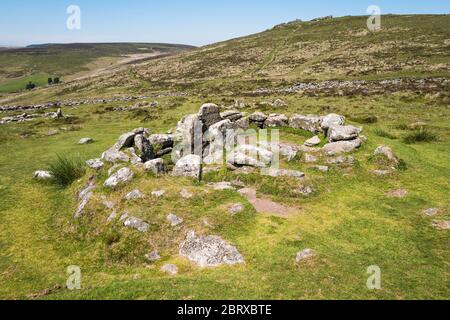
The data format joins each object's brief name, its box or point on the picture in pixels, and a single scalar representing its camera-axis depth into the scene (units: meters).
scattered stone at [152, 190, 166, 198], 18.92
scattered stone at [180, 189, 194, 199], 18.78
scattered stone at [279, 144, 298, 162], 24.14
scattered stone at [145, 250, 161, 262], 15.47
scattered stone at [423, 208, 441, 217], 17.27
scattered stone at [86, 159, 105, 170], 22.53
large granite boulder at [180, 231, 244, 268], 14.68
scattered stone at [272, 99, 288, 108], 49.56
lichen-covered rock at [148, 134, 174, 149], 28.77
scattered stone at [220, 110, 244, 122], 32.91
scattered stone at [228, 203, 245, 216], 17.58
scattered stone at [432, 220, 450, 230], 16.12
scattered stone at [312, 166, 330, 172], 22.23
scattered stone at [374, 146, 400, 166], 22.88
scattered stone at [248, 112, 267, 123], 33.37
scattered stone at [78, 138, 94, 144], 36.66
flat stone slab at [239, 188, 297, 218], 18.15
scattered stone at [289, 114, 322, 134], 30.29
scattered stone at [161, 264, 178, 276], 14.32
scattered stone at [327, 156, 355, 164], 22.83
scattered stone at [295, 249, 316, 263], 14.11
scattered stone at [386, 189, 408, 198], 19.56
